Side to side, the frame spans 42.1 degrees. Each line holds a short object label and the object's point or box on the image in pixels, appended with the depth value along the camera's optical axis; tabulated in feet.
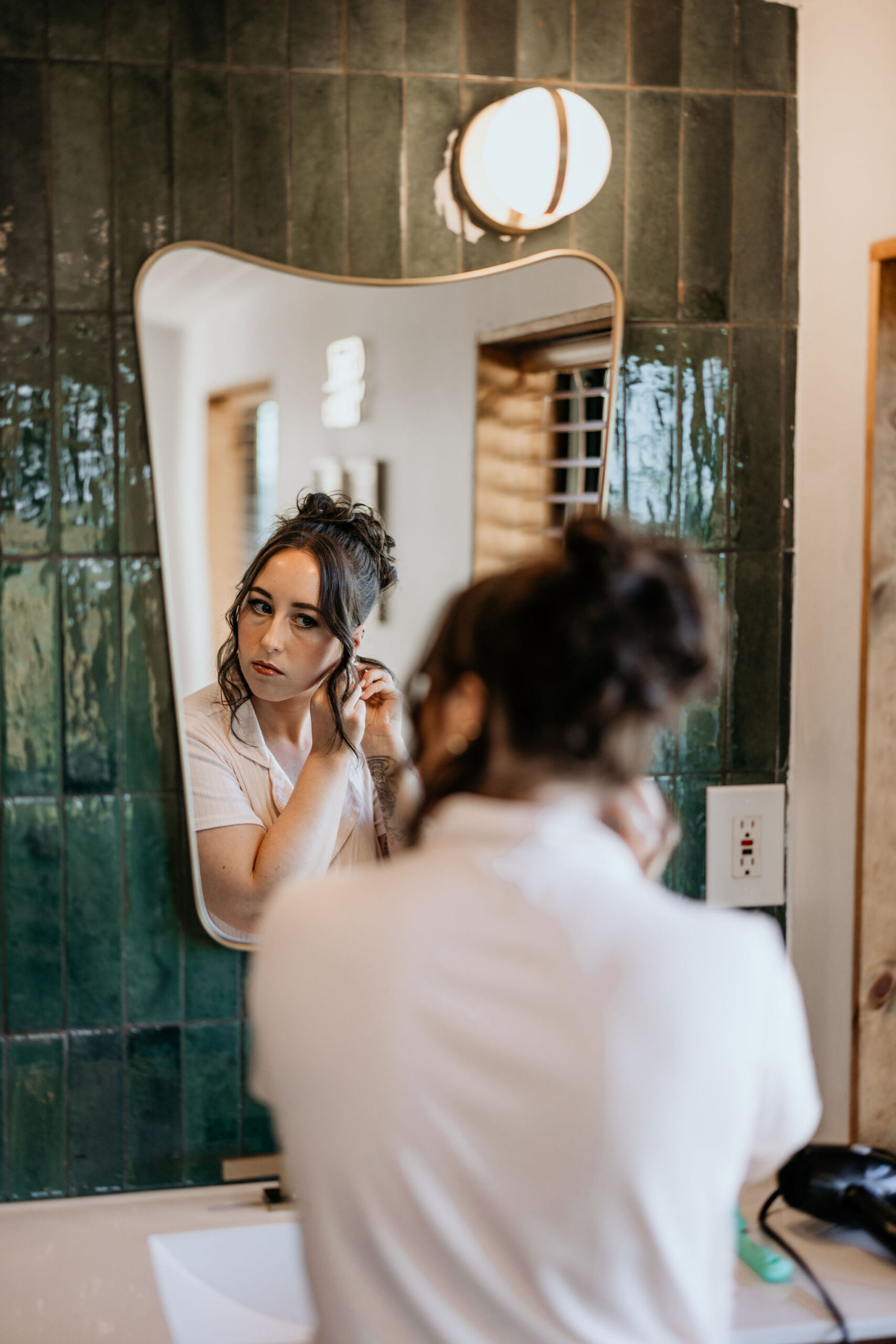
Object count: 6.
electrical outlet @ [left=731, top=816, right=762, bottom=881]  5.28
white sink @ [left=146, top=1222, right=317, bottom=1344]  4.31
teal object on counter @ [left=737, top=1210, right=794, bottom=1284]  4.26
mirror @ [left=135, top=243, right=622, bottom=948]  4.58
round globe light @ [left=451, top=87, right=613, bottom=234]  4.62
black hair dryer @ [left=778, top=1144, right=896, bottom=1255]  4.41
